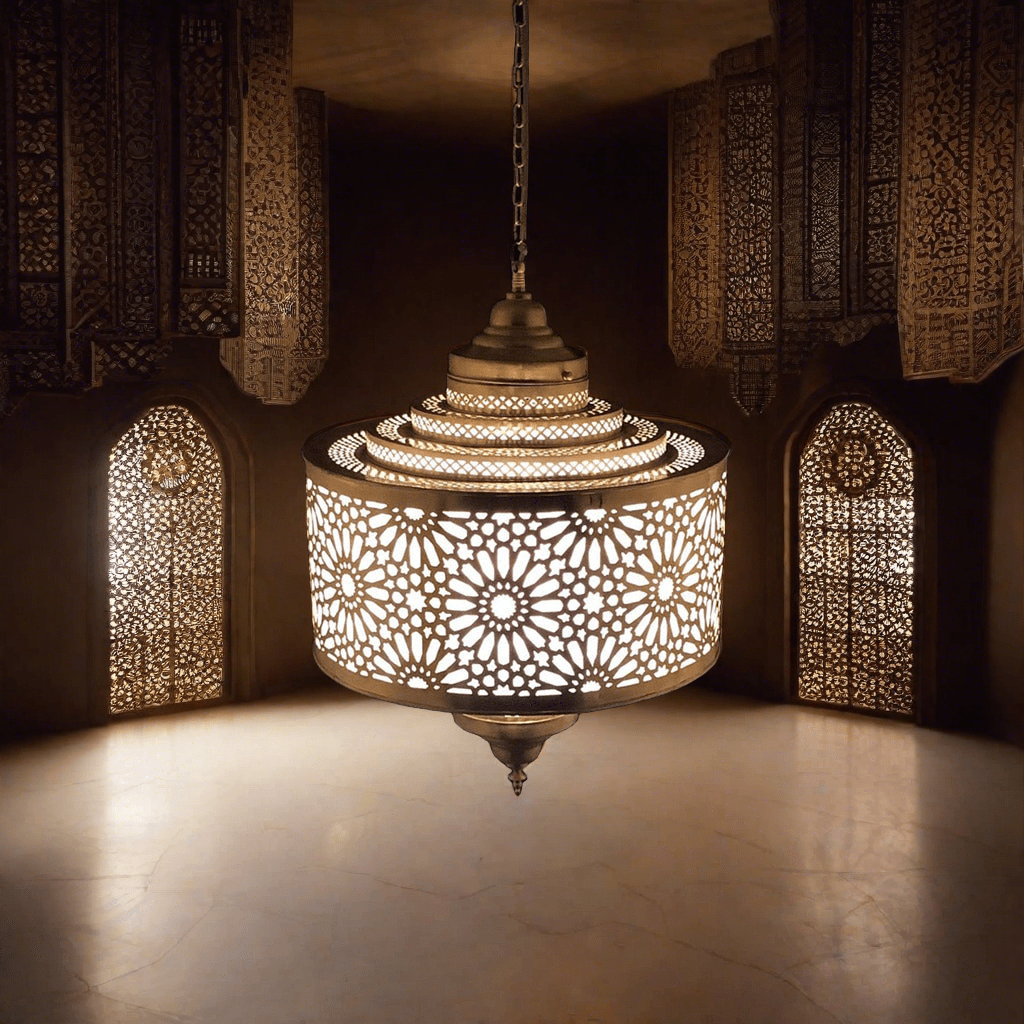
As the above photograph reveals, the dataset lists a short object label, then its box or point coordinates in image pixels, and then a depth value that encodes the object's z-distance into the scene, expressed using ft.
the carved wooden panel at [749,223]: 21.40
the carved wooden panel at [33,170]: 13.61
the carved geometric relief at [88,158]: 13.79
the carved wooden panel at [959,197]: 17.08
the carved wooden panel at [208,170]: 13.80
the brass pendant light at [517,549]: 8.90
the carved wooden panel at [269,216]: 17.99
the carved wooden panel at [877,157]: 17.76
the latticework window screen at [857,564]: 23.72
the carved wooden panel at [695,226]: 22.59
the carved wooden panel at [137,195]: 13.96
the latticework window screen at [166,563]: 24.12
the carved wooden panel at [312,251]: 22.77
